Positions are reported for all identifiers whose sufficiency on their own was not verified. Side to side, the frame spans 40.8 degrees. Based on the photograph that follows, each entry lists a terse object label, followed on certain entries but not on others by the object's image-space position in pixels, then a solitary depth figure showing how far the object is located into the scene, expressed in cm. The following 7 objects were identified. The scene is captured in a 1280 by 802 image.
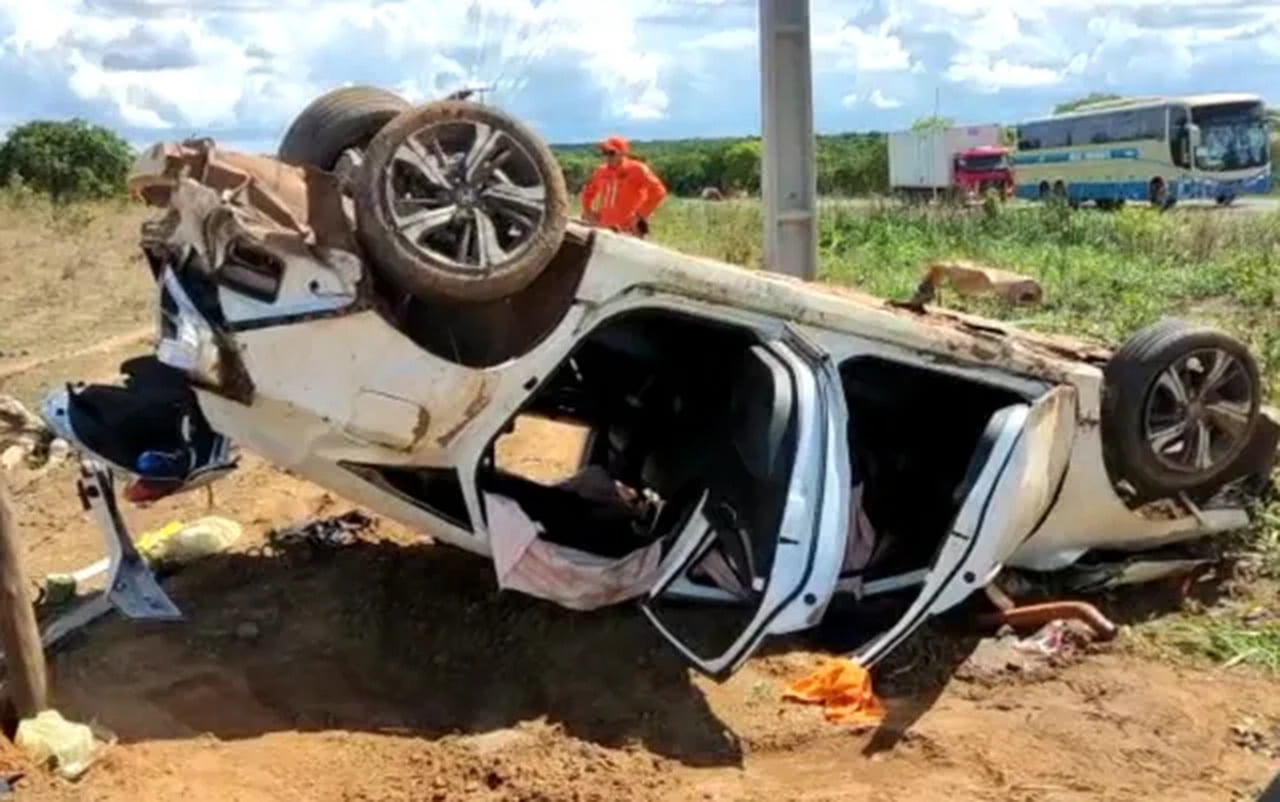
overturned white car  488
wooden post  456
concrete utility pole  1228
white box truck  5428
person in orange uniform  1288
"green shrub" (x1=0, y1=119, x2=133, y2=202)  4269
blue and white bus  4031
